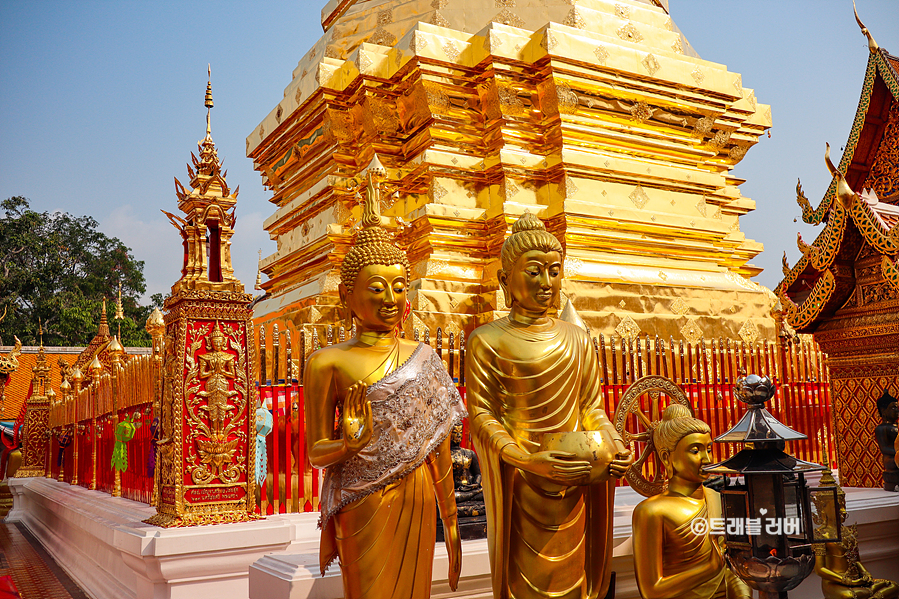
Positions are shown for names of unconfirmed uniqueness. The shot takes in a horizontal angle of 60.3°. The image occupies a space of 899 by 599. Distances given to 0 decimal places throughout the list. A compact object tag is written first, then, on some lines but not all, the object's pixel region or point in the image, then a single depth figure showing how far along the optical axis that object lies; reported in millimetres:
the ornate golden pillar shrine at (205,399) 4598
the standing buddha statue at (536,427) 3086
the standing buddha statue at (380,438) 2805
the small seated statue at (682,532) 3334
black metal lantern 2949
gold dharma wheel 4199
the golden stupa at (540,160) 9141
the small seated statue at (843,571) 3998
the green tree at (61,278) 30609
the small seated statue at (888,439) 5383
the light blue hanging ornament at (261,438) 5328
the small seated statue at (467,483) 4043
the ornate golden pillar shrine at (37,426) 14211
